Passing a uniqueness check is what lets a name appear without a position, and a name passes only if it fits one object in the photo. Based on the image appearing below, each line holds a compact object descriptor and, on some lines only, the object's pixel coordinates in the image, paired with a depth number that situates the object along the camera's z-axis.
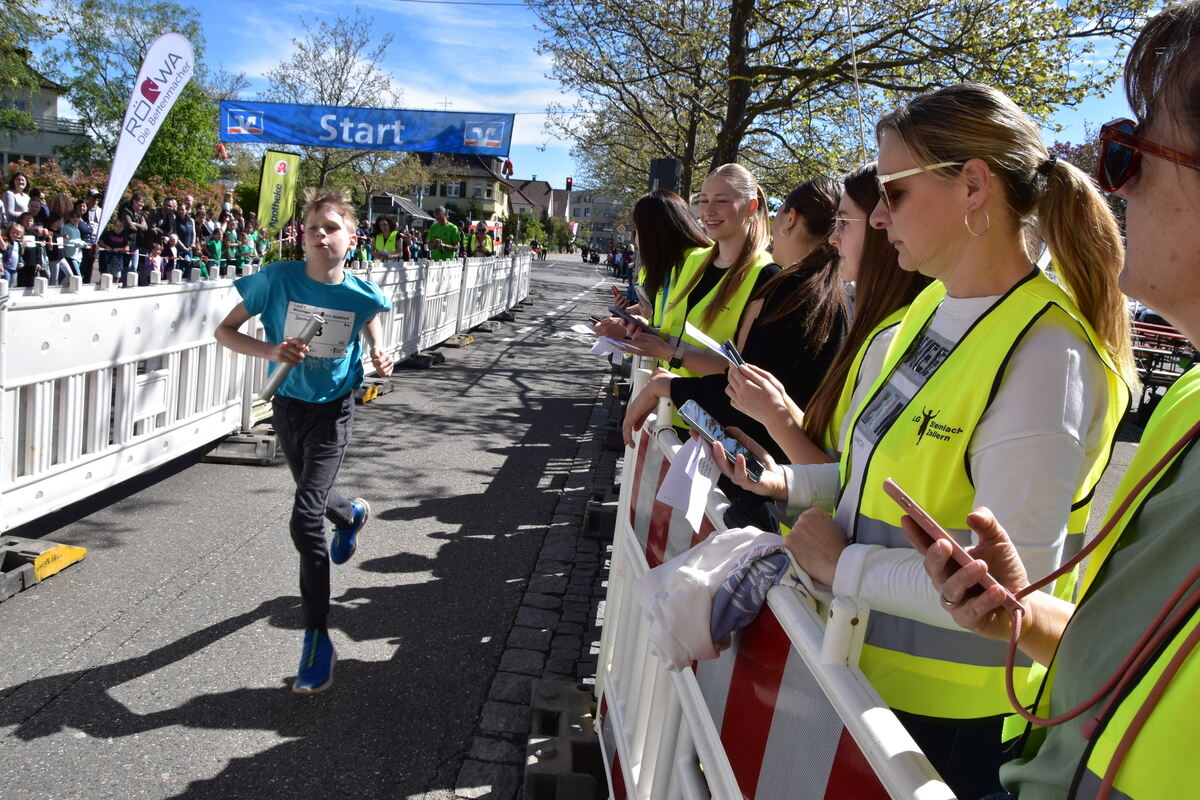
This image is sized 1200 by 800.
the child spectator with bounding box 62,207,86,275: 17.34
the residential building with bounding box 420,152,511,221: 108.75
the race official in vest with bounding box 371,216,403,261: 19.00
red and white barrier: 1.26
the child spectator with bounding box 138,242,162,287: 18.81
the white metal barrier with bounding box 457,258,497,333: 17.28
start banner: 16.73
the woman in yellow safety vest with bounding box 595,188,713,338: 5.18
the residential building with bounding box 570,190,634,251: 171.50
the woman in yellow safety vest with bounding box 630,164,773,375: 3.98
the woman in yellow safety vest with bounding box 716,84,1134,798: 1.53
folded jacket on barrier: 1.81
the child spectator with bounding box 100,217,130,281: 18.91
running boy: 3.89
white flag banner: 10.06
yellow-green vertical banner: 17.31
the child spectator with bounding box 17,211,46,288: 15.73
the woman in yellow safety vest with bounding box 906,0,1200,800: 0.89
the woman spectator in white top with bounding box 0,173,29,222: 16.39
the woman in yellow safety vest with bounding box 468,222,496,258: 23.88
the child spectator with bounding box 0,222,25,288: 15.35
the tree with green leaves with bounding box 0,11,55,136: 29.20
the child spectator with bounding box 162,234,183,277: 20.59
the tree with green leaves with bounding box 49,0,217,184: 48.44
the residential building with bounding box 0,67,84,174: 68.44
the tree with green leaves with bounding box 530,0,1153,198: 12.05
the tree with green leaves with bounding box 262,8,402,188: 36.94
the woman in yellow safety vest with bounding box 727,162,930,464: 2.54
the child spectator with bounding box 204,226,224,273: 22.46
